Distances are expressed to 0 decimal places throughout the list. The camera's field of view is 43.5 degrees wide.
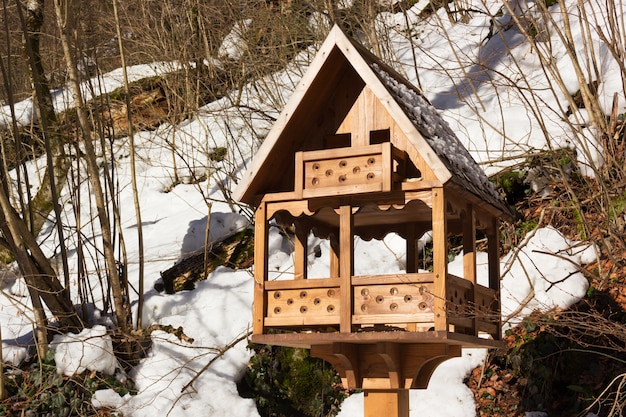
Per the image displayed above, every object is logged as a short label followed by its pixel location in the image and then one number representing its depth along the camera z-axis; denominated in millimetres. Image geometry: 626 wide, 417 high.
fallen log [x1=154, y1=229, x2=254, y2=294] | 8938
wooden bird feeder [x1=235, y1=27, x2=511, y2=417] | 4457
